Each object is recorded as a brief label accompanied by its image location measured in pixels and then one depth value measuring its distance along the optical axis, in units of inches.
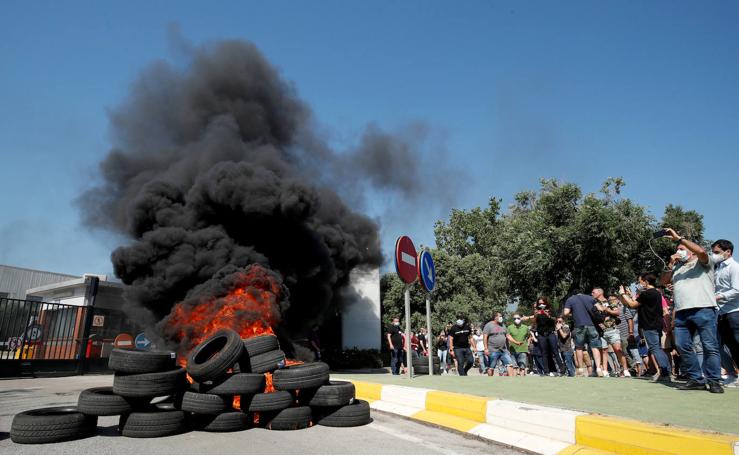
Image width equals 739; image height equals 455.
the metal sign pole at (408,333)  333.7
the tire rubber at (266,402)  197.2
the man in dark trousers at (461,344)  491.2
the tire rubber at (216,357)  202.1
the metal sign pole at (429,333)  374.8
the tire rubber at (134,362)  196.1
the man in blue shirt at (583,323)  347.9
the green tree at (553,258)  882.1
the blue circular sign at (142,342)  636.7
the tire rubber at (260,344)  249.4
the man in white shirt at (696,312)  202.1
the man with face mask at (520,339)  465.7
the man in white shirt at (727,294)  204.5
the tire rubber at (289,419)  196.4
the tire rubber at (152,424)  179.2
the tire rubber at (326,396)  205.2
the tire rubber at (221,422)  188.7
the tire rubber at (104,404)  179.8
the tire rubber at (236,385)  194.4
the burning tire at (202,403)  187.9
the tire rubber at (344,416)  204.1
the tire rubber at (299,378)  204.4
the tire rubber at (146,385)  185.5
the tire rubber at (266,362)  239.1
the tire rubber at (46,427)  171.0
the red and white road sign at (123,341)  602.7
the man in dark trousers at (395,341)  538.3
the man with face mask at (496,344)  477.7
